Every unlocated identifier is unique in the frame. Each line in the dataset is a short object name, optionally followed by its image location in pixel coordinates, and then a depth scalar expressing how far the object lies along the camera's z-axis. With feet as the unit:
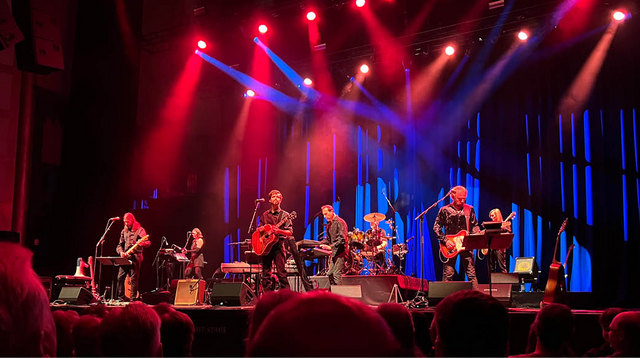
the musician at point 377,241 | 41.68
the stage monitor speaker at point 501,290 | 26.09
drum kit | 41.55
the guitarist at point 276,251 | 30.45
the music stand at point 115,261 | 37.93
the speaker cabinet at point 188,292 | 30.89
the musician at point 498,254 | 36.47
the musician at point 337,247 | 36.65
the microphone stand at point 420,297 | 27.18
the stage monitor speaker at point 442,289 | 24.50
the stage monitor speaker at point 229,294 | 26.96
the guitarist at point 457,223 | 29.32
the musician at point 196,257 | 48.65
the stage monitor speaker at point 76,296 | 31.30
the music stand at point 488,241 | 22.98
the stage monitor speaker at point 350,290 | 27.40
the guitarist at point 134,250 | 38.78
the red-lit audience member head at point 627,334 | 10.93
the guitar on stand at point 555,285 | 23.89
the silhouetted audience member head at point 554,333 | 10.29
